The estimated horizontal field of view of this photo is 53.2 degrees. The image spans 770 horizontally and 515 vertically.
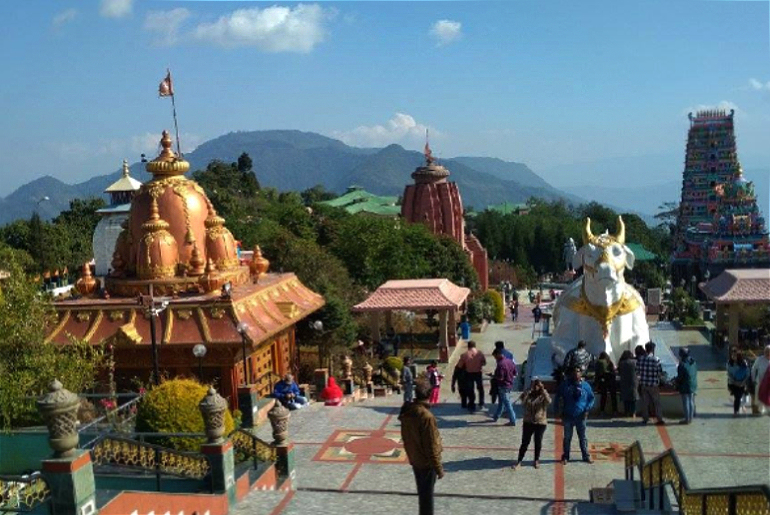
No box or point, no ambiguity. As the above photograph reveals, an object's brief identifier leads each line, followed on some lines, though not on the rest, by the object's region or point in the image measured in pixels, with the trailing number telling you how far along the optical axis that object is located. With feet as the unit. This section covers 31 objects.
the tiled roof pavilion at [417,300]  85.92
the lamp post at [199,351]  52.39
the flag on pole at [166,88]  82.17
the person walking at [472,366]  49.85
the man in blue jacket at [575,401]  38.40
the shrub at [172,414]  36.67
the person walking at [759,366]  41.23
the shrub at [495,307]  126.41
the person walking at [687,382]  46.19
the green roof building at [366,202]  342.83
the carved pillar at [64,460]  24.67
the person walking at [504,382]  46.03
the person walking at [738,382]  48.42
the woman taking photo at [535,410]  37.47
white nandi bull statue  58.44
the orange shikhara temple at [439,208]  164.14
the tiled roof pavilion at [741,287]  82.23
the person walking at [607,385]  49.34
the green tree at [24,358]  42.37
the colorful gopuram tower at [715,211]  162.71
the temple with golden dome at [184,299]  61.36
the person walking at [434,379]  53.93
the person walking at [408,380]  53.93
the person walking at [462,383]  50.85
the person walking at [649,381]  46.50
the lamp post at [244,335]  58.34
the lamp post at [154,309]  54.44
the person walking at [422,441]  25.72
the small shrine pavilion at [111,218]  140.56
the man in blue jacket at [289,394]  55.21
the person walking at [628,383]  47.26
